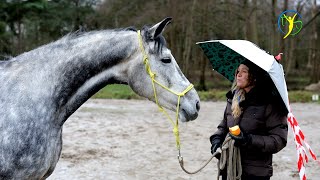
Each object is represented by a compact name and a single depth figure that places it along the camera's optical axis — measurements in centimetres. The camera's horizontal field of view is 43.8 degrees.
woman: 292
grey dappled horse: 236
